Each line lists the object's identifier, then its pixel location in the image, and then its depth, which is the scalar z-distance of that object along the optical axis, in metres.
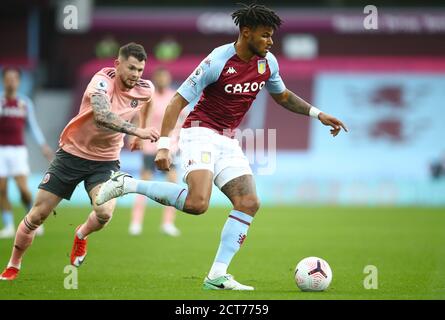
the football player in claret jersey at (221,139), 17.09
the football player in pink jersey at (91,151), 18.33
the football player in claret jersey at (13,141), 30.02
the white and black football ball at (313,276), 17.08
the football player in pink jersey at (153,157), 31.05
